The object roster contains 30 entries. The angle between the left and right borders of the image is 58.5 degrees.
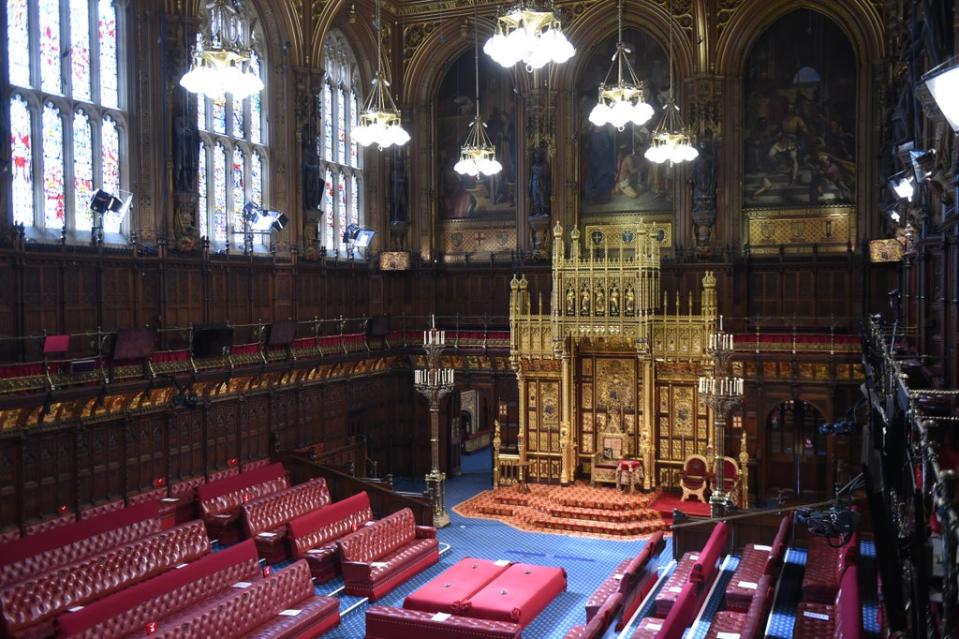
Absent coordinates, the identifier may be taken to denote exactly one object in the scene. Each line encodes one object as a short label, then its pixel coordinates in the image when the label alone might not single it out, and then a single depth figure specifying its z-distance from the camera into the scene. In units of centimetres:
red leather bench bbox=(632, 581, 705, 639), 1027
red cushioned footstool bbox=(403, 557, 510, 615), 1294
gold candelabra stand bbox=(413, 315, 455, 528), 1898
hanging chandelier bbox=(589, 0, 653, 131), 1235
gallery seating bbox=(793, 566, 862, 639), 916
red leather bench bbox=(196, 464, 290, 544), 1619
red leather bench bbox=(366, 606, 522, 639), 1191
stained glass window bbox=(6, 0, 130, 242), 1509
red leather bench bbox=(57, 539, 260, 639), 1061
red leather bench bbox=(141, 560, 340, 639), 1076
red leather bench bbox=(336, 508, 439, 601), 1454
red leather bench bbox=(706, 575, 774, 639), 998
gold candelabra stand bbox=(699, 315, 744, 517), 1667
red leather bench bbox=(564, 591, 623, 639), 1061
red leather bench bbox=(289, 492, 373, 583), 1515
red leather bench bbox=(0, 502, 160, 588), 1237
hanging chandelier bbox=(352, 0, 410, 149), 1311
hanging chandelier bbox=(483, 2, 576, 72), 972
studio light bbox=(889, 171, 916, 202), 1357
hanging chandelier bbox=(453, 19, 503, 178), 1655
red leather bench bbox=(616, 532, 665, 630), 1292
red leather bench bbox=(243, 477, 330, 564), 1573
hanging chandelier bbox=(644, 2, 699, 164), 1606
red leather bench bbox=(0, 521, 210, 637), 1127
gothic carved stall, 2080
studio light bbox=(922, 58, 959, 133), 516
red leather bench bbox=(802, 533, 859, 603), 1253
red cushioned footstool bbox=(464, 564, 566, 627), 1278
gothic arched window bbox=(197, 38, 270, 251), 1917
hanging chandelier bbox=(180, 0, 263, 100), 941
